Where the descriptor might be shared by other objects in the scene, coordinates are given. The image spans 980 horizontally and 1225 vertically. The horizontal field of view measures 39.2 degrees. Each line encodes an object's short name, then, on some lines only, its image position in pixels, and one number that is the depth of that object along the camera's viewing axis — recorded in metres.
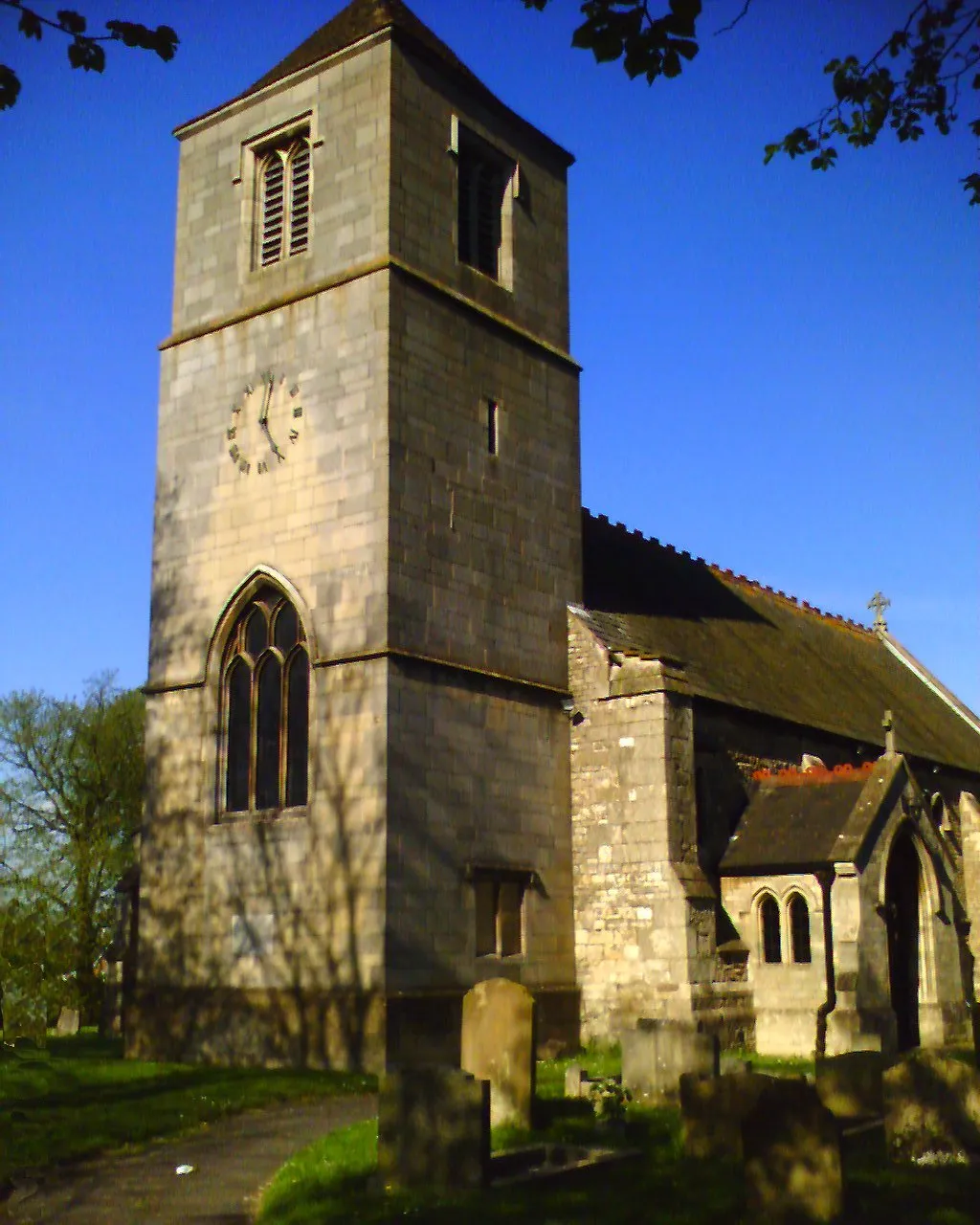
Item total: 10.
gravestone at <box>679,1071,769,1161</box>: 12.28
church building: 19.61
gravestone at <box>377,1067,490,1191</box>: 11.41
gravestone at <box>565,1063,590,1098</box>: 15.79
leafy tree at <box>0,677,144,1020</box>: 38.62
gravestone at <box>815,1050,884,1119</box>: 14.31
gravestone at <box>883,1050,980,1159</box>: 12.62
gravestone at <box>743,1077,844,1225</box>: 9.77
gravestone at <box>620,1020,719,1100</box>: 15.25
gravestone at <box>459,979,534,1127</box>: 14.15
